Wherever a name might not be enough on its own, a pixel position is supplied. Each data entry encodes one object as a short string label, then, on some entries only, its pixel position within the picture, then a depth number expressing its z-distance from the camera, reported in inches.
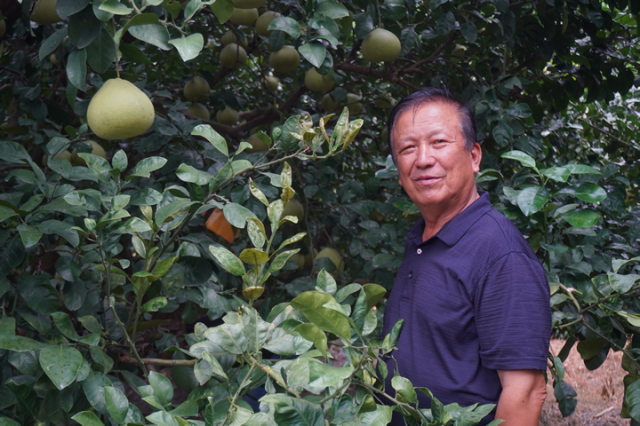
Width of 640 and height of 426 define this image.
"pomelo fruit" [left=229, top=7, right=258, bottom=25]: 87.4
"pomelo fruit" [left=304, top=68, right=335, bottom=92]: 89.0
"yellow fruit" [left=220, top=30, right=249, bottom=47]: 111.0
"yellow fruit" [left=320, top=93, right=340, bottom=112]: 105.5
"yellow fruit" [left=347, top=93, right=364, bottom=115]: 108.4
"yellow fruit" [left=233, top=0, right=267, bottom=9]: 57.1
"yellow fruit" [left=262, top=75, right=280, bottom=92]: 119.0
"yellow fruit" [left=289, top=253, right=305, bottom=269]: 88.1
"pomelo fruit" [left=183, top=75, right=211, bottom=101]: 108.2
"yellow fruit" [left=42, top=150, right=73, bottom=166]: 78.6
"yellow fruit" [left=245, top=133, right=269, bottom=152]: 97.4
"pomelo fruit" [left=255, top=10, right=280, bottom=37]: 86.1
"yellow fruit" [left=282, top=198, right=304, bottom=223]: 87.1
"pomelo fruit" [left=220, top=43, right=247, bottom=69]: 106.1
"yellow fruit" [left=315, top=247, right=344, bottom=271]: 86.4
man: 41.8
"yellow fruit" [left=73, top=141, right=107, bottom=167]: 77.2
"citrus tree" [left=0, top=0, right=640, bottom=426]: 31.6
